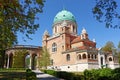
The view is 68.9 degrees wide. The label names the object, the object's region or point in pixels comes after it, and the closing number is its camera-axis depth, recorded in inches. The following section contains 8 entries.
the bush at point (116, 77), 265.8
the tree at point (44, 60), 939.3
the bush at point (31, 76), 292.8
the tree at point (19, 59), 1002.7
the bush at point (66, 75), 361.3
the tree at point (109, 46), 1311.0
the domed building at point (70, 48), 911.8
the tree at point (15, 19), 327.9
